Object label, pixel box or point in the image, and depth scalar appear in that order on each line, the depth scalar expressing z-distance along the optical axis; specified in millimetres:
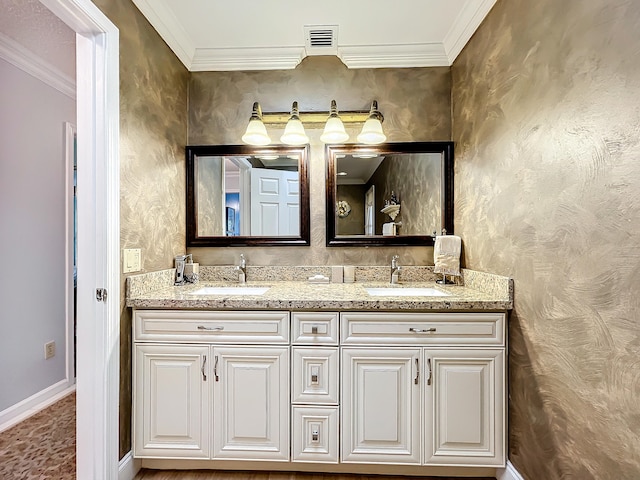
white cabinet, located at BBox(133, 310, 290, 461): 1569
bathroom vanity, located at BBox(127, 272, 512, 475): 1535
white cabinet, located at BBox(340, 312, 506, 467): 1531
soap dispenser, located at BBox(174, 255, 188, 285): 2021
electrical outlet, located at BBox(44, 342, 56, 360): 2349
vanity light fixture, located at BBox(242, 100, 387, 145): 2041
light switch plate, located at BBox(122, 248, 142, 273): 1544
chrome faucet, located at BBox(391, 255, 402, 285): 2123
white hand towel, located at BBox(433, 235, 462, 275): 2010
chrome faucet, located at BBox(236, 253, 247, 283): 2152
